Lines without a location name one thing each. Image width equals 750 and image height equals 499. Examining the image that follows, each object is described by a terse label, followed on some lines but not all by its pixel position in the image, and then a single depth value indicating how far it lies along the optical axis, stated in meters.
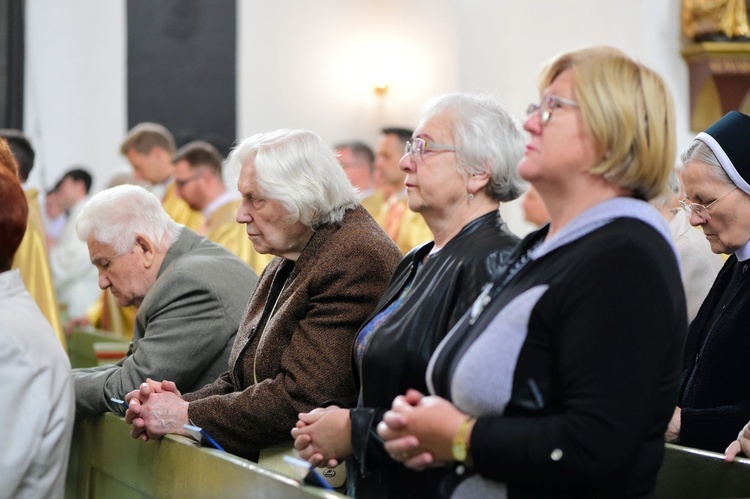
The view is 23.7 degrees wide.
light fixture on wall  18.94
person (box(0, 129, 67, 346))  10.34
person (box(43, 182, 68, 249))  18.11
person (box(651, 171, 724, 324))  6.03
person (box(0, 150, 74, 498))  3.94
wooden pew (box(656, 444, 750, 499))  4.22
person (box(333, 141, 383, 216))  14.53
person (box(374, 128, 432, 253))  13.38
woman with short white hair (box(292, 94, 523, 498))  4.08
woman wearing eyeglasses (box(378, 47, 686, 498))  3.13
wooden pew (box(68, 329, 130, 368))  8.79
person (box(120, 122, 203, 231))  14.30
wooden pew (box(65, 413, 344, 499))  4.04
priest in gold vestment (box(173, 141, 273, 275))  12.54
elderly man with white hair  5.98
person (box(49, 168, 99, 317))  15.13
